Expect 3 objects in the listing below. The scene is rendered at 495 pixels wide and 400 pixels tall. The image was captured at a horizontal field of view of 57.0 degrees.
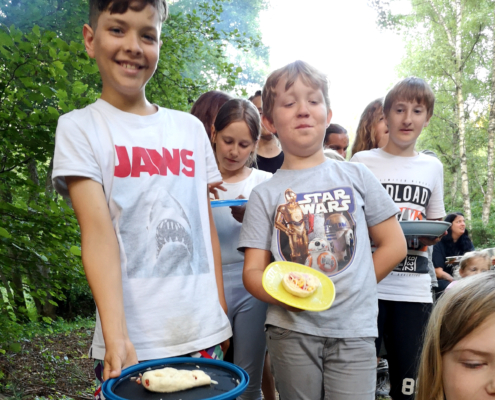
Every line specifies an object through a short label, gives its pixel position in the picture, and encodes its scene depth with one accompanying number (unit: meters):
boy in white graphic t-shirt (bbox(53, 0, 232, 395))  1.48
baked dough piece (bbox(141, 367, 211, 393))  1.14
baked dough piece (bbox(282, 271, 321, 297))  1.60
